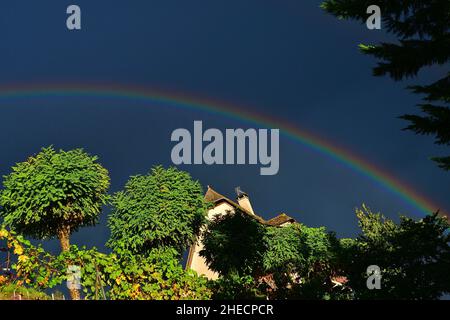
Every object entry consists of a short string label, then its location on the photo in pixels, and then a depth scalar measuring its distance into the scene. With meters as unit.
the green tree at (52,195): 23.39
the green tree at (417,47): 11.97
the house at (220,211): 43.00
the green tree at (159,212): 27.73
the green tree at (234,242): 28.00
